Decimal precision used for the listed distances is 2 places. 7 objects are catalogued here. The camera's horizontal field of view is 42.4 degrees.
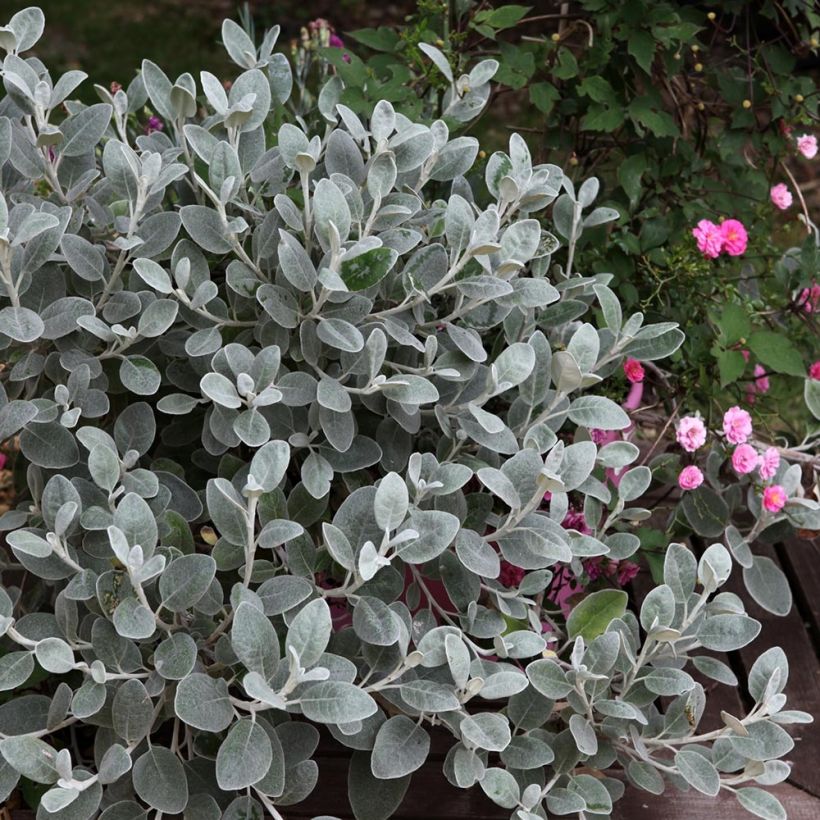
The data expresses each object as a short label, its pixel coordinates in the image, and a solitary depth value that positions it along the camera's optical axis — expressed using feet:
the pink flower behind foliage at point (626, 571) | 5.06
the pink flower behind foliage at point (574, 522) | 5.06
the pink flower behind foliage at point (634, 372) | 5.29
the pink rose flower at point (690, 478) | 4.95
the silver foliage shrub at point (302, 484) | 3.50
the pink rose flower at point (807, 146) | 6.21
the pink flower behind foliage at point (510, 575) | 5.06
